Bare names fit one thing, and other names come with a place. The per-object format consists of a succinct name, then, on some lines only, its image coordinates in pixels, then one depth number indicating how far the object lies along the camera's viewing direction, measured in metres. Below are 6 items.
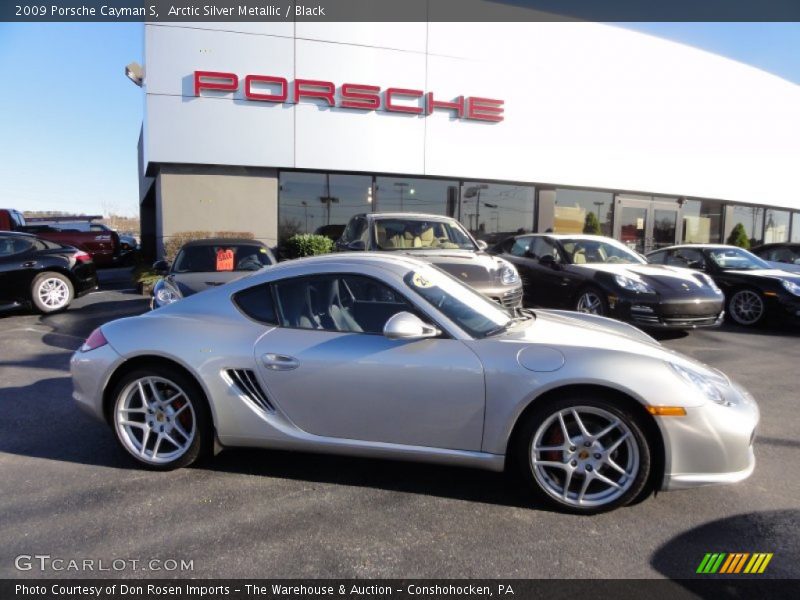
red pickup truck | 17.44
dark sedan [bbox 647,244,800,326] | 8.41
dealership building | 12.50
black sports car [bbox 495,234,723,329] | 7.05
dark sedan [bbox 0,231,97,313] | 8.55
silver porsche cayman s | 2.78
